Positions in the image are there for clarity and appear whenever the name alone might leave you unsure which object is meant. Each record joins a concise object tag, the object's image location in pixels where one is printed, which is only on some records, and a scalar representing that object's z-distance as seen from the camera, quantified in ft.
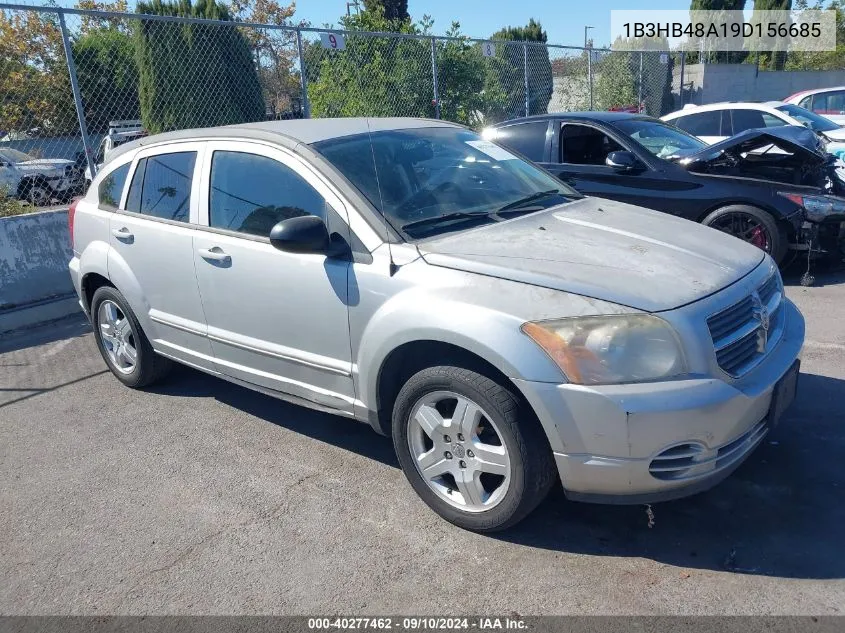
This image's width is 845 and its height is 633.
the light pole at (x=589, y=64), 50.88
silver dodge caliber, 8.89
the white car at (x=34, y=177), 25.80
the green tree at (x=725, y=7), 131.03
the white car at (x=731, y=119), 36.01
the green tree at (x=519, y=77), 45.75
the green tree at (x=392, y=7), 77.87
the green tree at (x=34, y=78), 24.16
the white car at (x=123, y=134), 39.82
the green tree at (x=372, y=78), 36.50
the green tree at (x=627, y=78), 59.06
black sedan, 21.09
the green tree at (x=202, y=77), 32.40
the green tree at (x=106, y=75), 29.76
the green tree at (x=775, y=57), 133.90
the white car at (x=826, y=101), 45.37
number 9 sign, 32.12
